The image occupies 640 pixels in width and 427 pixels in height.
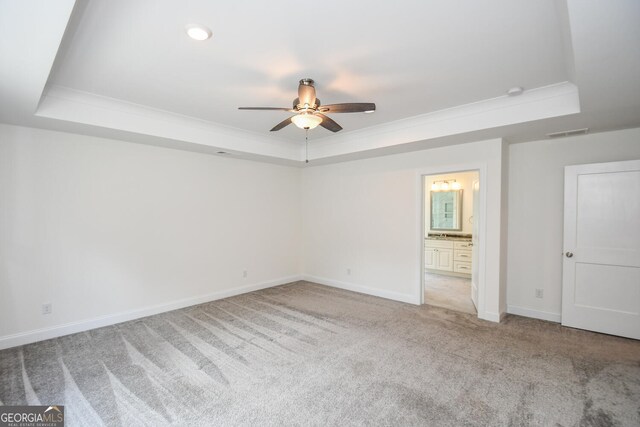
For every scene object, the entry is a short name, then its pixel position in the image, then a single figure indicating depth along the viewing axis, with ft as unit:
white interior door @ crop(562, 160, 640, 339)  10.73
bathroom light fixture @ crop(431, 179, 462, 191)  22.34
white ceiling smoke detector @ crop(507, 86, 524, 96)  9.46
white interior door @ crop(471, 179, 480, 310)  13.48
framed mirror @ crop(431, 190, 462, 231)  22.24
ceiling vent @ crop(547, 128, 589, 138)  11.10
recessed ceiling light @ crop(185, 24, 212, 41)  6.46
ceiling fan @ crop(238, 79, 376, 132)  8.23
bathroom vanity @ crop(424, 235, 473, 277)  20.26
